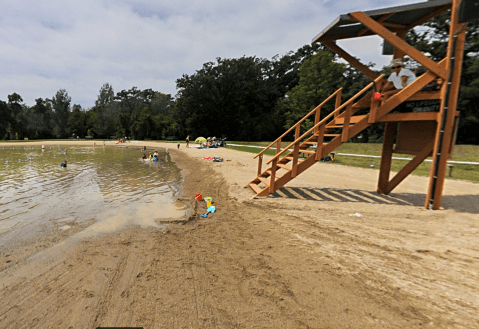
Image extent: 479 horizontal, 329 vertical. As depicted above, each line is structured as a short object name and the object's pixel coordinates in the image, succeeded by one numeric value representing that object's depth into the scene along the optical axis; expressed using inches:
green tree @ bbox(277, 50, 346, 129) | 1519.4
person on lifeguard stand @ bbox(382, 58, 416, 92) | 251.0
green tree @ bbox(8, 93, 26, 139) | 2396.7
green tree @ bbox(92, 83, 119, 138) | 2709.2
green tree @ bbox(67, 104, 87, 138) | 2778.1
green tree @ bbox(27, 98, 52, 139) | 2591.0
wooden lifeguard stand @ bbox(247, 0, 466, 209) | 232.4
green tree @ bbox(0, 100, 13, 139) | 2256.4
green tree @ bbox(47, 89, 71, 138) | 2711.6
